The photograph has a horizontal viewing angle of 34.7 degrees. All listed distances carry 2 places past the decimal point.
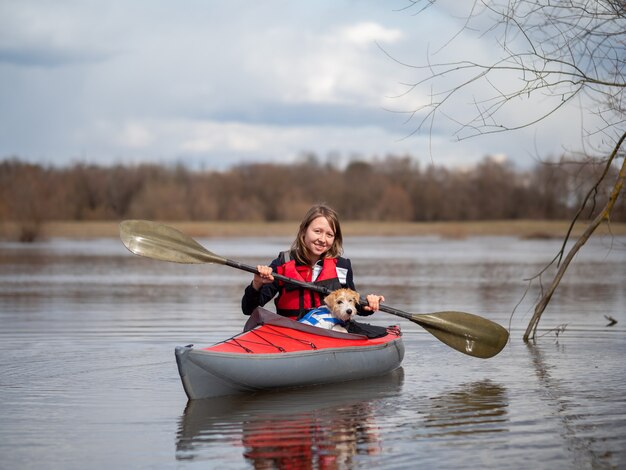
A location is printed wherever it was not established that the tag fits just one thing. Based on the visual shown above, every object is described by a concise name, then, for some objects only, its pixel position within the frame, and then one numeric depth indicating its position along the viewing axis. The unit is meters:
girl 7.44
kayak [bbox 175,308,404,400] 6.39
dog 7.02
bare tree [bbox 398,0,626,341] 7.67
